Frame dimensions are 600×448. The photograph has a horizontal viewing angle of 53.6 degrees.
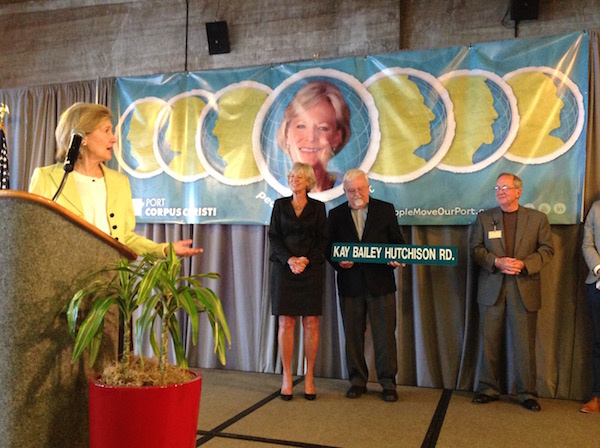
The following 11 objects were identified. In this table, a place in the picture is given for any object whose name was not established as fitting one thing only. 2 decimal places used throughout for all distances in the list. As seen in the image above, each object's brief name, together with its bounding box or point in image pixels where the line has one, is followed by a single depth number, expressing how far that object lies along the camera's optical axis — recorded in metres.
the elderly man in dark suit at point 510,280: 3.90
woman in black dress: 4.04
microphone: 2.12
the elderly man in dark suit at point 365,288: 4.07
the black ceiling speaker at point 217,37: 5.27
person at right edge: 3.79
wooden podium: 1.77
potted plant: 1.84
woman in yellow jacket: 2.31
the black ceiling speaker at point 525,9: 4.49
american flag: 4.96
